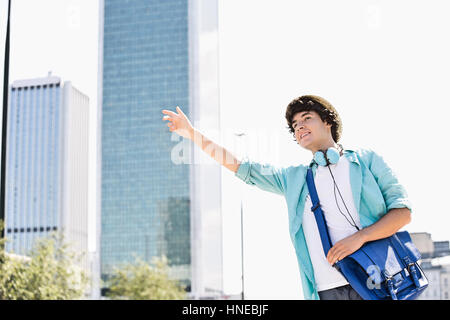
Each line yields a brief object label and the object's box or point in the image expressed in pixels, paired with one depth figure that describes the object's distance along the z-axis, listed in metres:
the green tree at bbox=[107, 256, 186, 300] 24.19
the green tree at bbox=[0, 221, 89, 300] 14.25
